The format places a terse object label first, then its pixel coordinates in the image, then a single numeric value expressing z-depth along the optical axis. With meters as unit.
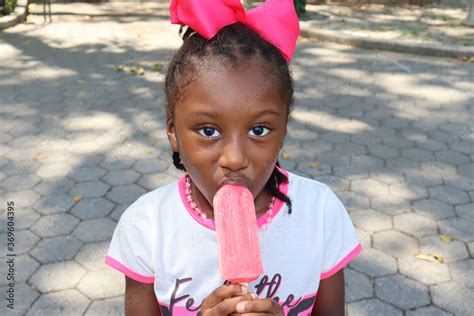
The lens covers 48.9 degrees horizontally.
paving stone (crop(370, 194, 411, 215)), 4.48
